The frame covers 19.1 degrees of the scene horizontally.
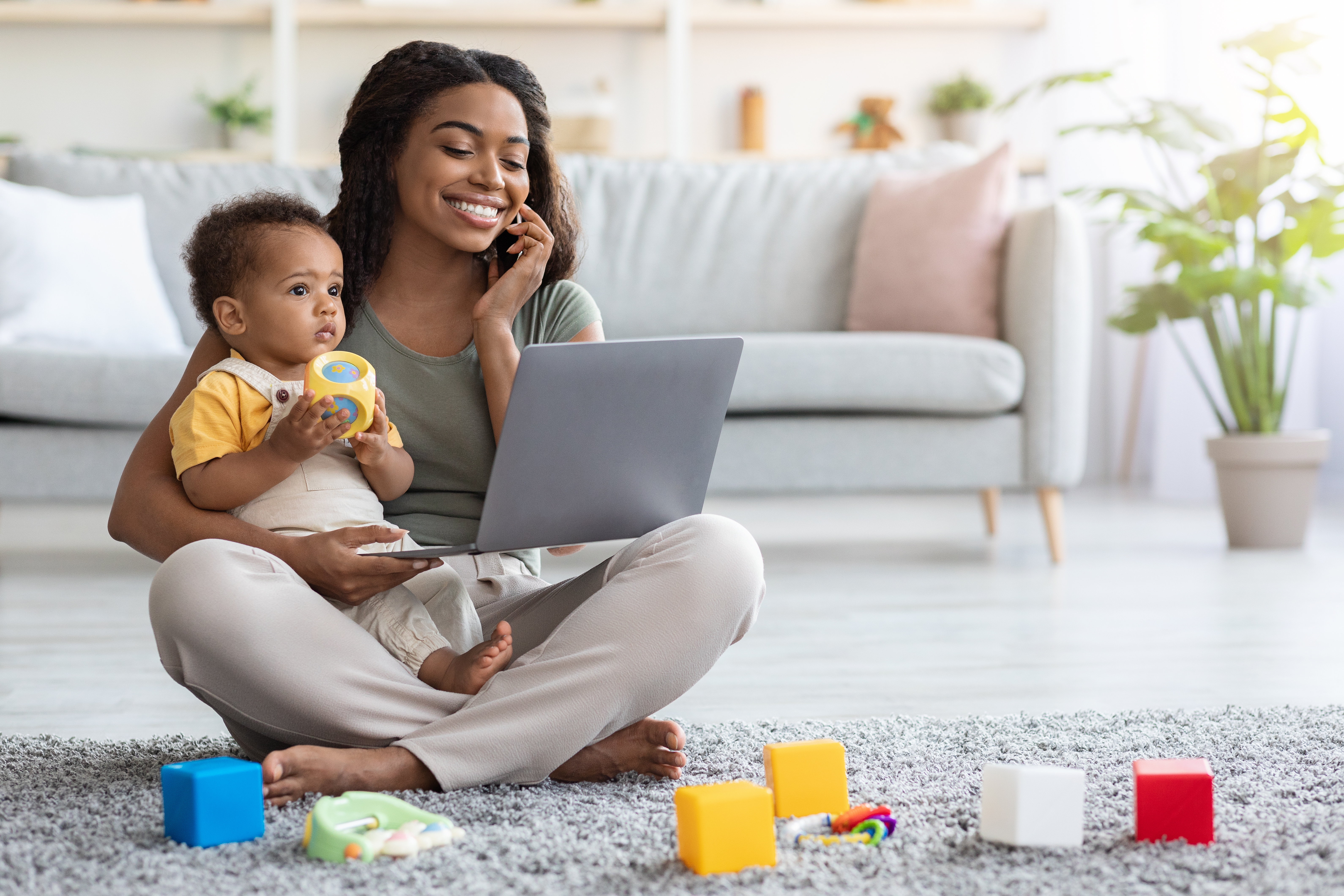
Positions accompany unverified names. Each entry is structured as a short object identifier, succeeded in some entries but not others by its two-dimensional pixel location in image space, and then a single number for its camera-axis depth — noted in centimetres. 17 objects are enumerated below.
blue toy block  360
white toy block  360
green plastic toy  358
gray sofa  520
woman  372
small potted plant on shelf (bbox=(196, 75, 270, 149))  874
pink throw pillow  593
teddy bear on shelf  926
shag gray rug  355
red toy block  361
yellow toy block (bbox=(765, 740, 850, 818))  369
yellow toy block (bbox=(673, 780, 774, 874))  355
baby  380
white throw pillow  573
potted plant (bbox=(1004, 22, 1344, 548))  579
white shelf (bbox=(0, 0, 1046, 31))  861
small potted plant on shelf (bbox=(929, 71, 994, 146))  908
